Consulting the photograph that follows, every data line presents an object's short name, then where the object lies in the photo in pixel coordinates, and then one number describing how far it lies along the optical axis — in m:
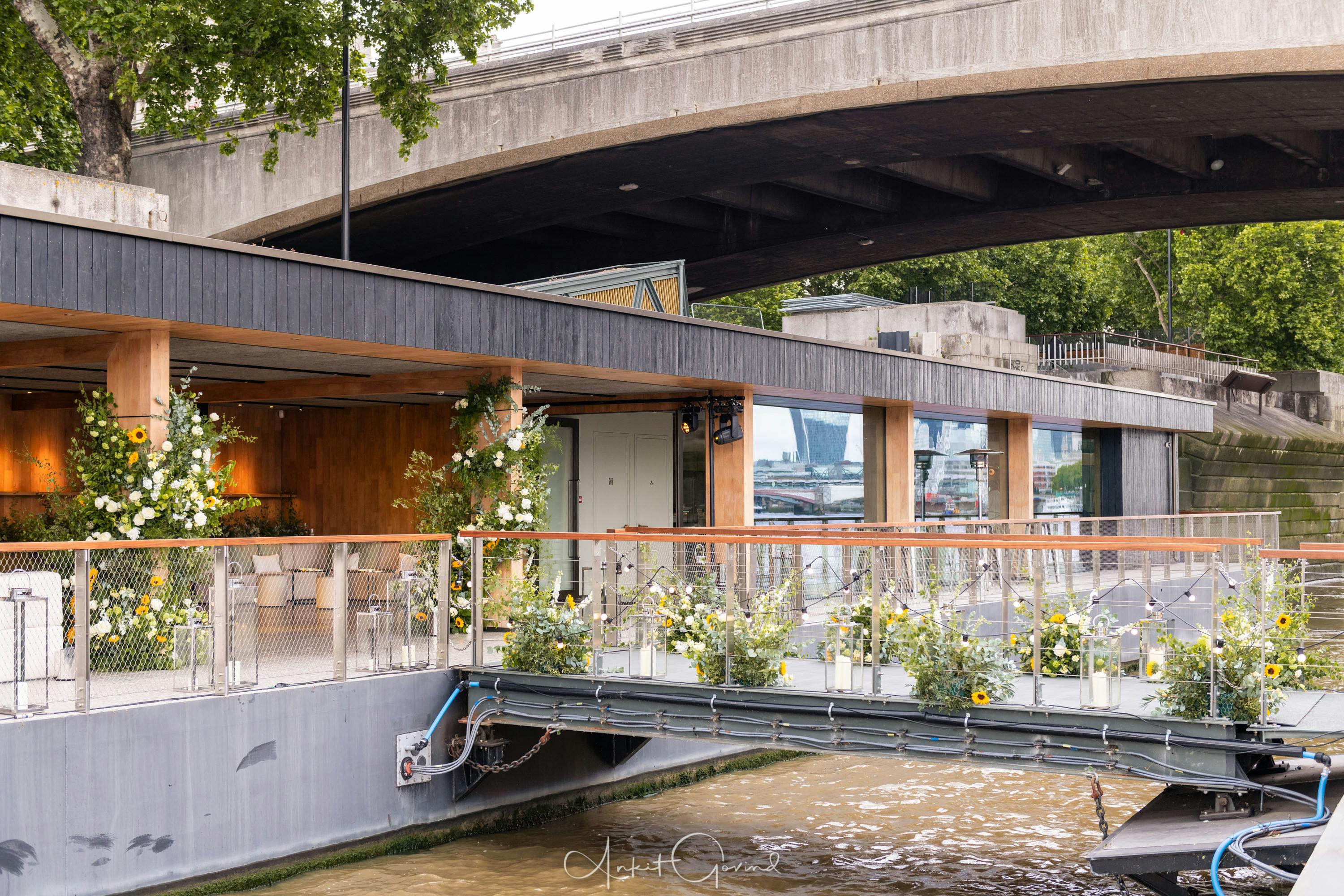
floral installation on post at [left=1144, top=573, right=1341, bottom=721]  8.35
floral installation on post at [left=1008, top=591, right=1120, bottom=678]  9.28
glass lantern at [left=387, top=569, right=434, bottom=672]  11.08
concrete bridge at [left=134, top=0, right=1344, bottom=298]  20.89
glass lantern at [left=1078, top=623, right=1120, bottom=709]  8.84
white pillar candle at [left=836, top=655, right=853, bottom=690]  9.78
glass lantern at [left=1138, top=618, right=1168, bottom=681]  8.81
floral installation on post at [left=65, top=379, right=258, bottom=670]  10.82
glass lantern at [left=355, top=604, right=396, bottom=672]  10.81
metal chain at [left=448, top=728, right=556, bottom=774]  11.24
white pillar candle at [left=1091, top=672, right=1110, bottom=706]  8.83
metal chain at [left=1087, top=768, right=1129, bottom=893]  8.69
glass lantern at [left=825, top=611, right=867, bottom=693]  9.79
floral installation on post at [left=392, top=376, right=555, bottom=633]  13.99
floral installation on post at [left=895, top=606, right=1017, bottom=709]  9.21
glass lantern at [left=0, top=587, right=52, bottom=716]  8.59
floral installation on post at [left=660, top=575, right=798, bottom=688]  10.20
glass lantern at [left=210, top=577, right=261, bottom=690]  9.76
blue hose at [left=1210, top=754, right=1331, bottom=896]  7.49
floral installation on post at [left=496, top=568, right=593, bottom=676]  11.16
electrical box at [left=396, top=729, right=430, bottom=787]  10.91
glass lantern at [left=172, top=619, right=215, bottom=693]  9.54
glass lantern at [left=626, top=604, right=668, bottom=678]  10.73
